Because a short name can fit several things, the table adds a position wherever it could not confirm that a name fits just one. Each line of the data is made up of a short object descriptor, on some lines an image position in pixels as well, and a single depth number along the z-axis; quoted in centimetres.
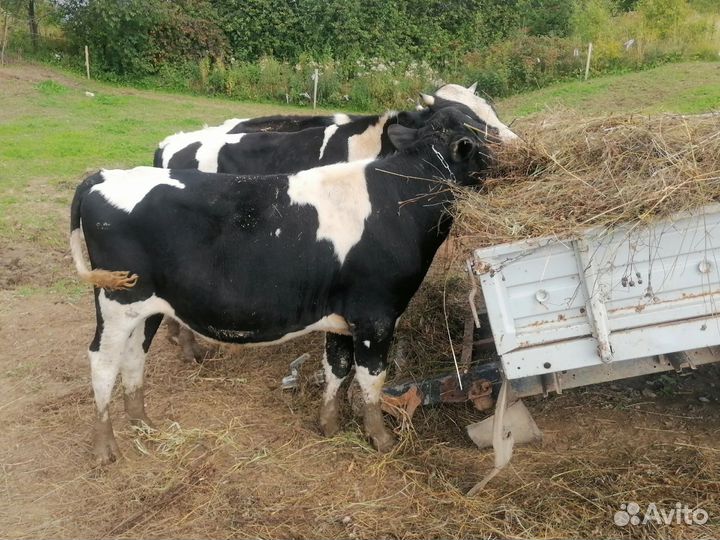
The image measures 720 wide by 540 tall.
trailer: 390
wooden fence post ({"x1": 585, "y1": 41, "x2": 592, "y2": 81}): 2309
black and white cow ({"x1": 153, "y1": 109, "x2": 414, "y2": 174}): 711
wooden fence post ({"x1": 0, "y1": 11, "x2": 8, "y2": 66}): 2534
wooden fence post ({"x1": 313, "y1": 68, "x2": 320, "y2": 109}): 2399
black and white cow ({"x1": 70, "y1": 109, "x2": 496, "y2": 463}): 474
